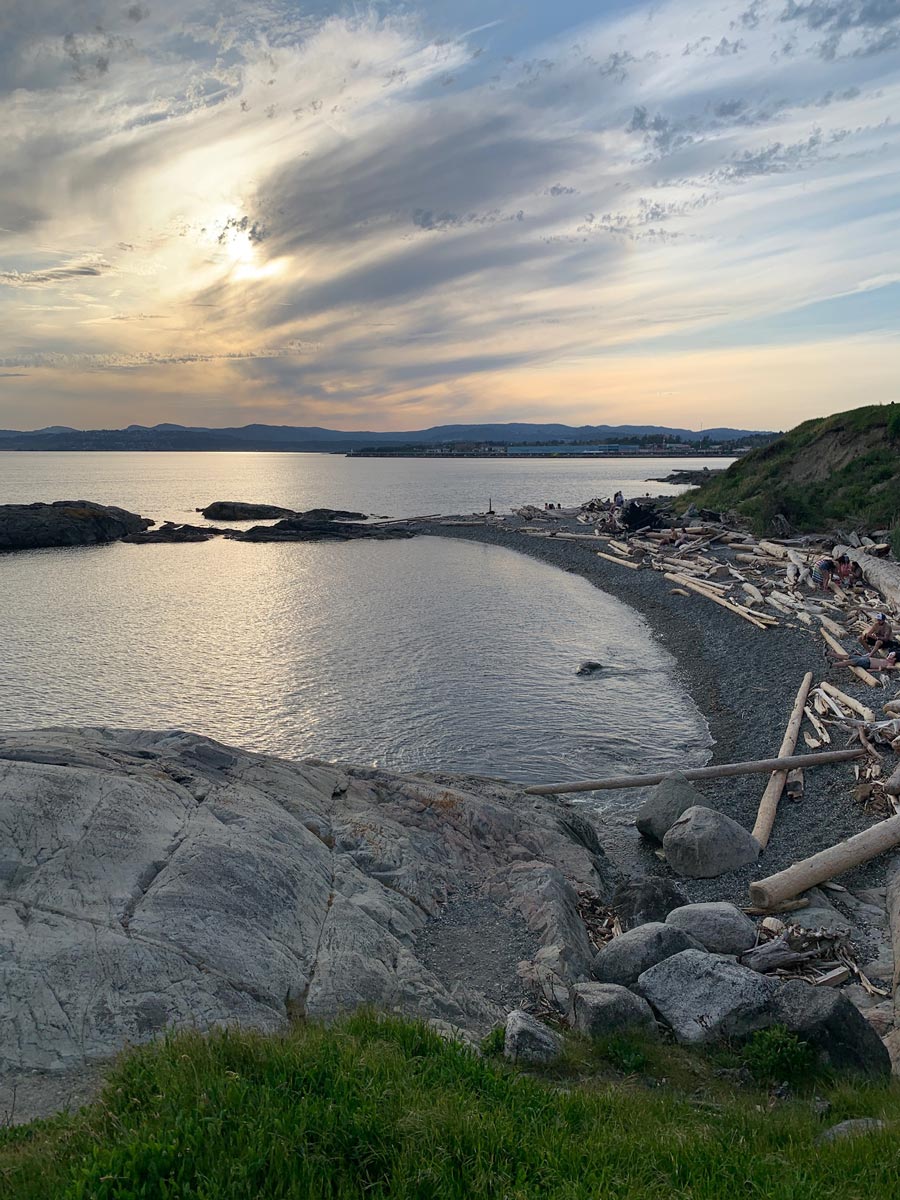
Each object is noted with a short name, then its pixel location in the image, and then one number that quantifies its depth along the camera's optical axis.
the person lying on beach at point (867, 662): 21.39
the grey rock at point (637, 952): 8.77
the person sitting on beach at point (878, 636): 22.82
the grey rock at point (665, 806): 14.48
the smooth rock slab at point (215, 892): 6.49
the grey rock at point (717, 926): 9.64
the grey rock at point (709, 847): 12.95
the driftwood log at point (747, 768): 16.00
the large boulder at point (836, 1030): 7.09
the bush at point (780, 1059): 7.04
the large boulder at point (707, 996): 7.61
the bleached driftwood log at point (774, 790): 13.97
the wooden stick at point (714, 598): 29.69
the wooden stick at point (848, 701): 17.75
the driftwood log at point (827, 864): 11.22
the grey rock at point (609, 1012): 7.53
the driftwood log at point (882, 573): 28.30
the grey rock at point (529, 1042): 6.67
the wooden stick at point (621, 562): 46.38
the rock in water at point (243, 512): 86.12
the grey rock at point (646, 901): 10.65
